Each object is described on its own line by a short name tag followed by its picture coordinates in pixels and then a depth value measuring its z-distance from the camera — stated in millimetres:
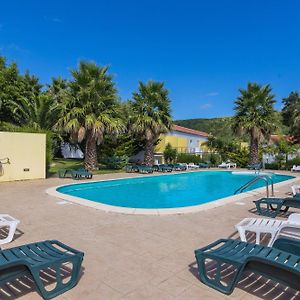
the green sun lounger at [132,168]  22511
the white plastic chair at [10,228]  5300
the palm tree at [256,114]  25531
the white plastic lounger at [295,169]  25275
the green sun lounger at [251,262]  3139
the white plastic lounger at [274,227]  4875
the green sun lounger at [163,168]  22844
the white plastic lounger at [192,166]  26739
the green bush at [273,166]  27781
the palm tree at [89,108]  18891
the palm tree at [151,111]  23109
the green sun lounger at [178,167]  24269
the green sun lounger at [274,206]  6992
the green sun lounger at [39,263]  3207
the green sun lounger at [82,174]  16384
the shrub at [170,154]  29812
